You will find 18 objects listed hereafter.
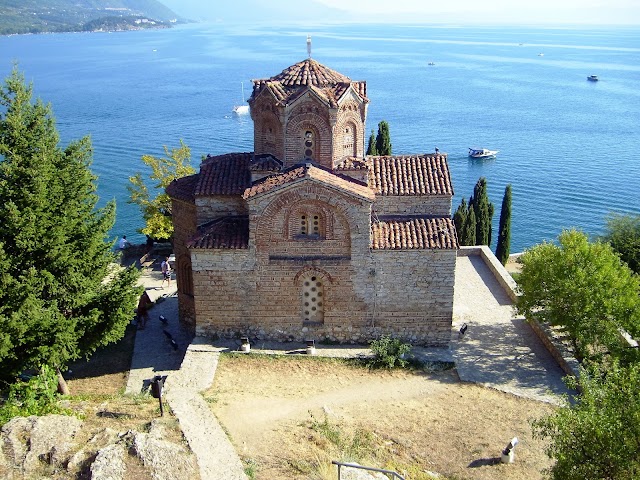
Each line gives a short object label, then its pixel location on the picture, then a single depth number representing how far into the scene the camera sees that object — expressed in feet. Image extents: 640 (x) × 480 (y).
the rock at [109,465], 40.42
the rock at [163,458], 42.19
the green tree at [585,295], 62.28
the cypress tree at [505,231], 107.65
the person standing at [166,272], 92.27
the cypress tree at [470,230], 105.29
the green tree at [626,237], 99.25
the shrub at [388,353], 65.05
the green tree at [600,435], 35.18
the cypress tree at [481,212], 108.27
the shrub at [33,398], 48.73
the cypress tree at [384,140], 123.95
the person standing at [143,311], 77.56
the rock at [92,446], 41.98
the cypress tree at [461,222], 106.11
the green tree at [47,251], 53.01
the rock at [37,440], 42.22
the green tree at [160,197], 106.83
